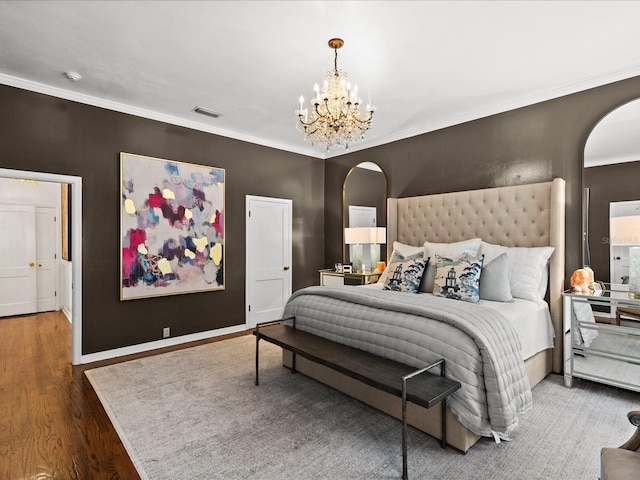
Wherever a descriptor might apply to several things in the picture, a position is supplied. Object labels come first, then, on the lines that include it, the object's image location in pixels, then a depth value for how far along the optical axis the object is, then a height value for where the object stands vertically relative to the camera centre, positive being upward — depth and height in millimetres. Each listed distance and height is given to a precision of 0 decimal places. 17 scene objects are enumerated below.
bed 2096 -601
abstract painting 4031 +122
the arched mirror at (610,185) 3182 +493
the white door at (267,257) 5203 -313
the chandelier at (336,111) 2695 +987
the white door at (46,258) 6176 -394
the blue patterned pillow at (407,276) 3557 -401
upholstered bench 1919 -864
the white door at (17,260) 5805 -402
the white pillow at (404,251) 4156 -167
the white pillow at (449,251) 3614 -147
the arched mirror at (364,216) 5066 +337
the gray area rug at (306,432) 1991 -1330
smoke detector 3215 +1509
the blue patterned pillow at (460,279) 3074 -383
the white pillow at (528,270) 3246 -313
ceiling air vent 4105 +1512
